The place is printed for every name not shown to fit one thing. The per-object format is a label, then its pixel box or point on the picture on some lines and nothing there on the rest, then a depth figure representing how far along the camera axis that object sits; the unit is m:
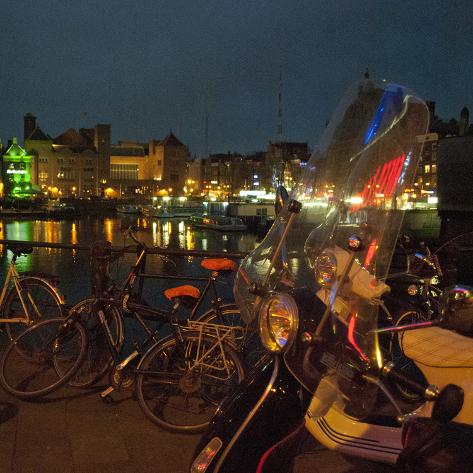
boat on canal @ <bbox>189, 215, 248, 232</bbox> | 58.19
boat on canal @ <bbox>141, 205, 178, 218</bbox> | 78.75
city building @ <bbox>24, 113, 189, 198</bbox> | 109.81
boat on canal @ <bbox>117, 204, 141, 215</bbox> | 90.32
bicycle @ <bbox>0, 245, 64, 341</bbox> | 4.73
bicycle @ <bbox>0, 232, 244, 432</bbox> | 3.45
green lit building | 96.94
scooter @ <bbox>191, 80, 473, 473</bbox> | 1.99
